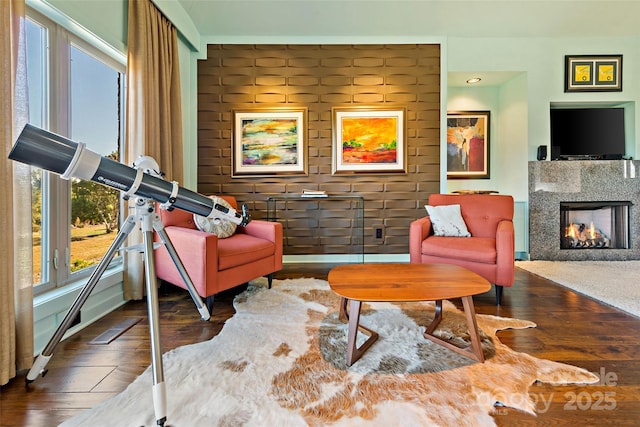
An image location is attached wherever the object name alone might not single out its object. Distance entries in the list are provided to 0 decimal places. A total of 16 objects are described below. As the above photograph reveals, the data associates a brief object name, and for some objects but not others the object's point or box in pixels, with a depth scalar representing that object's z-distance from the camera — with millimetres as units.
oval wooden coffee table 1366
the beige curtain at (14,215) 1265
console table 3602
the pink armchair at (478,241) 2189
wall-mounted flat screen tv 3707
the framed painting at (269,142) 3564
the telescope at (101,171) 906
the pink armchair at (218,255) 1947
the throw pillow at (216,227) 2414
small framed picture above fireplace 3660
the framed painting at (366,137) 3576
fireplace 3580
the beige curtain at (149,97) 2275
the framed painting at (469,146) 4109
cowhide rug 1079
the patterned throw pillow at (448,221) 2714
